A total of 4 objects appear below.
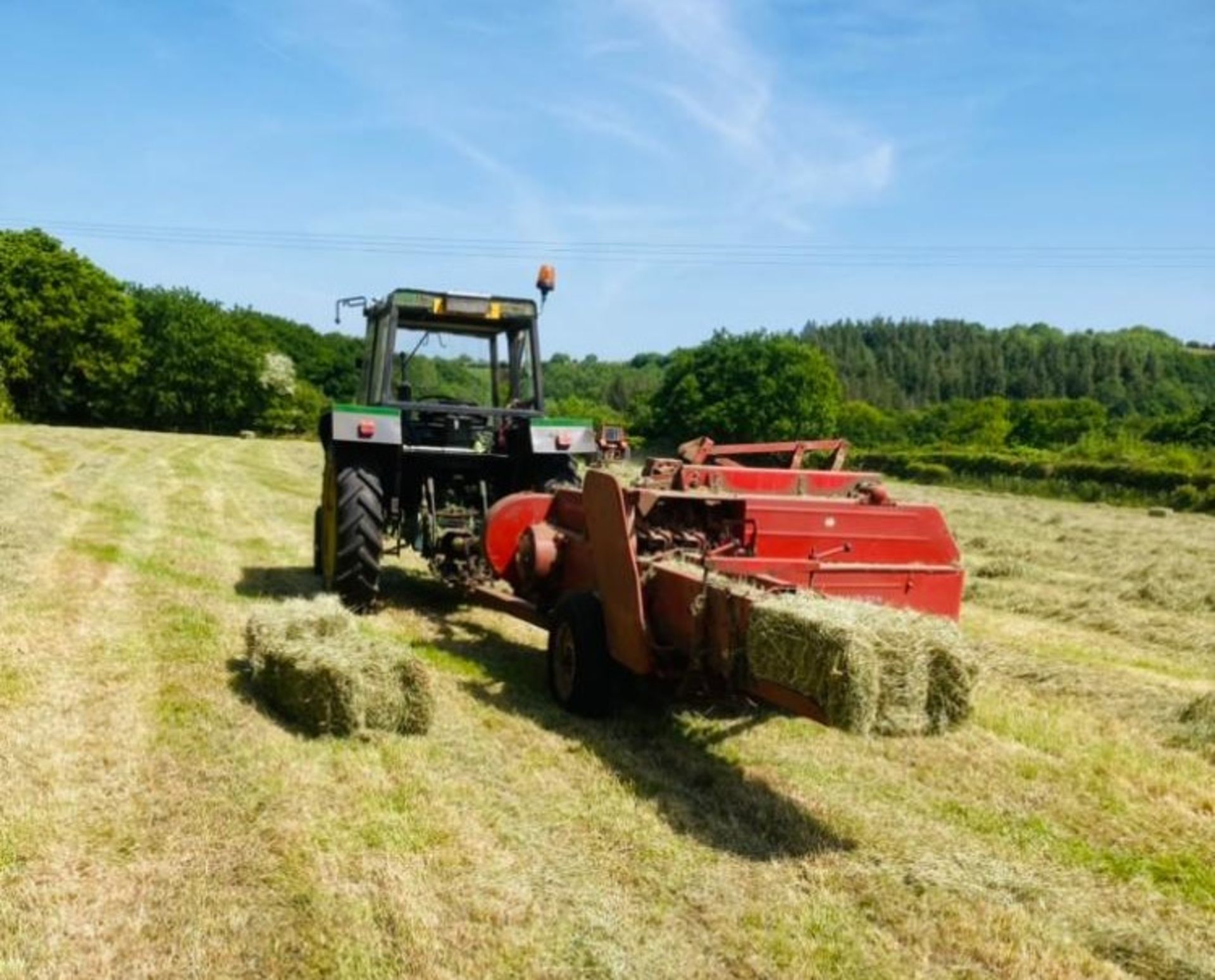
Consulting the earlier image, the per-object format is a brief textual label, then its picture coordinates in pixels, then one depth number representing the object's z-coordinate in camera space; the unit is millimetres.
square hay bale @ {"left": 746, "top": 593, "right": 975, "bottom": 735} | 3637
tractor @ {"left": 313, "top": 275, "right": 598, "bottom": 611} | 7121
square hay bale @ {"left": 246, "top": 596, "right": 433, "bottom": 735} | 4656
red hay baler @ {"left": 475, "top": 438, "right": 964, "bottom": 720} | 4562
